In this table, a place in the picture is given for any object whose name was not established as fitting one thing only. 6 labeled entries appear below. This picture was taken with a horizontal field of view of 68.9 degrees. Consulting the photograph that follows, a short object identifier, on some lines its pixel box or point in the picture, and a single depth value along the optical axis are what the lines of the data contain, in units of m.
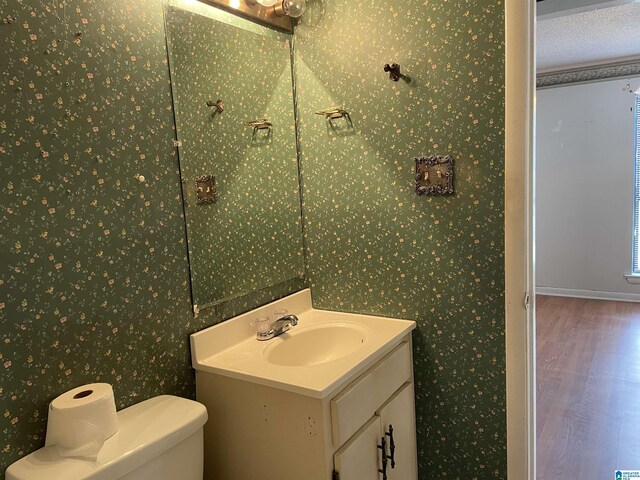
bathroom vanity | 1.30
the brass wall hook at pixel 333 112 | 1.77
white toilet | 1.05
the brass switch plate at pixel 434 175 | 1.61
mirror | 1.51
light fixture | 1.74
